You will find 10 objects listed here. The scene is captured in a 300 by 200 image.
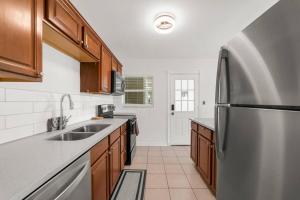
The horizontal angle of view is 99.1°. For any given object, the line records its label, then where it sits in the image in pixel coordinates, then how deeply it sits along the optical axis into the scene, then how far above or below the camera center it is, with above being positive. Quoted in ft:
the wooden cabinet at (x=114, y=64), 8.38 +2.43
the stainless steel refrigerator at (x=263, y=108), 1.69 -0.15
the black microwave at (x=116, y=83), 8.20 +1.07
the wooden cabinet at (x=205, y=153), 5.30 -2.60
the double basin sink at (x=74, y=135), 4.21 -1.27
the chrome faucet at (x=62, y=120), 4.74 -0.81
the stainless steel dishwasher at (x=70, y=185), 1.90 -1.53
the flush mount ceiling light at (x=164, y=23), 6.60 +4.13
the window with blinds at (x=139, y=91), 11.73 +0.75
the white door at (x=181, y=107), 11.62 -0.72
